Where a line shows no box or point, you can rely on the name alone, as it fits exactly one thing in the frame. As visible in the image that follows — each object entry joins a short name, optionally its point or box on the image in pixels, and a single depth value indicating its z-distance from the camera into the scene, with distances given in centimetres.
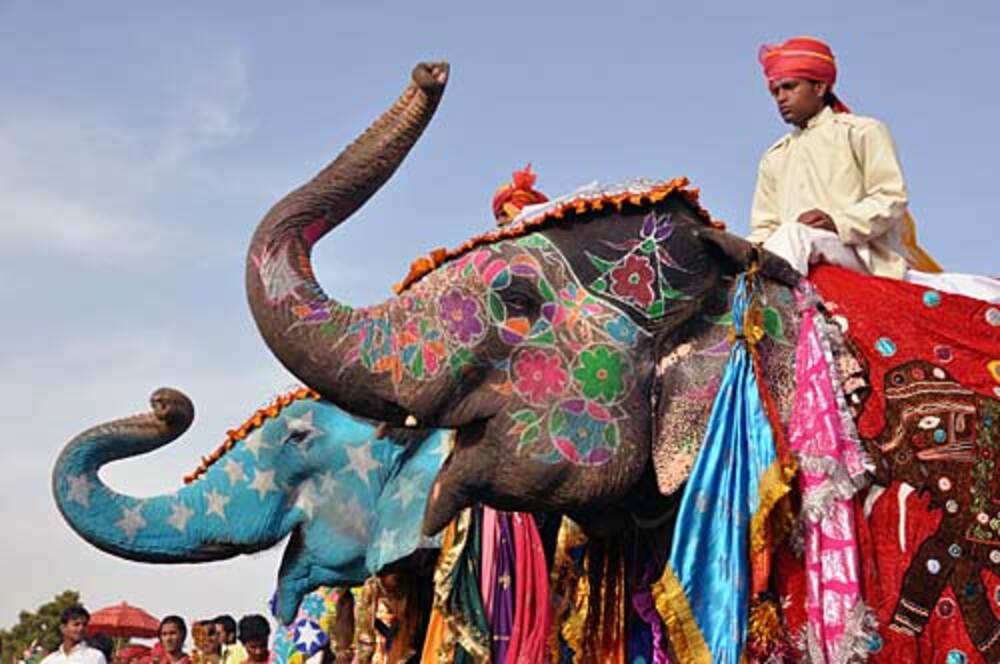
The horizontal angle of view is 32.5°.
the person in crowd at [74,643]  941
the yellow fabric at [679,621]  419
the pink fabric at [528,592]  596
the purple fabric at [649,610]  464
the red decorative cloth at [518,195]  750
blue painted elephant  641
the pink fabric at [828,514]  406
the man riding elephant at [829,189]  497
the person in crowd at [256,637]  951
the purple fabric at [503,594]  603
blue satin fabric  418
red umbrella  1992
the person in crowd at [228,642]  1025
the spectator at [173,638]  1050
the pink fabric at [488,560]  611
